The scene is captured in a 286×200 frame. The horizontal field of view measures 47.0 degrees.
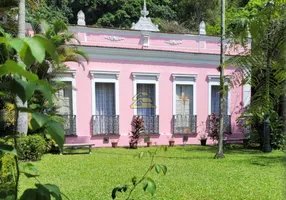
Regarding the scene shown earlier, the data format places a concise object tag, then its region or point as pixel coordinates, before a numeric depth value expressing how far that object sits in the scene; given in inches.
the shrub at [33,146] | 372.5
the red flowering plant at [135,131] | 533.3
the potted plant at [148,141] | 558.9
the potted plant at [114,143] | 542.0
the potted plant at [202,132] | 600.4
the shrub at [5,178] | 134.6
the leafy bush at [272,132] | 487.9
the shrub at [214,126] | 576.9
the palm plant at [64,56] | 403.3
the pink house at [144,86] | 527.5
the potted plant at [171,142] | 565.9
